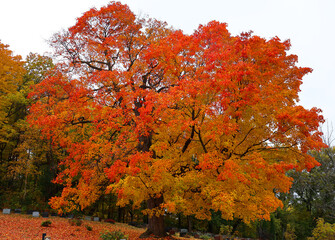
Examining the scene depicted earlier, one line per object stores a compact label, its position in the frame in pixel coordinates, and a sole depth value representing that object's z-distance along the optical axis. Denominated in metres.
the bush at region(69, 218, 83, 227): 17.08
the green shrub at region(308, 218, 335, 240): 20.01
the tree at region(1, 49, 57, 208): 21.84
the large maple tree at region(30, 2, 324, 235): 10.69
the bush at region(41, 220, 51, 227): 15.03
